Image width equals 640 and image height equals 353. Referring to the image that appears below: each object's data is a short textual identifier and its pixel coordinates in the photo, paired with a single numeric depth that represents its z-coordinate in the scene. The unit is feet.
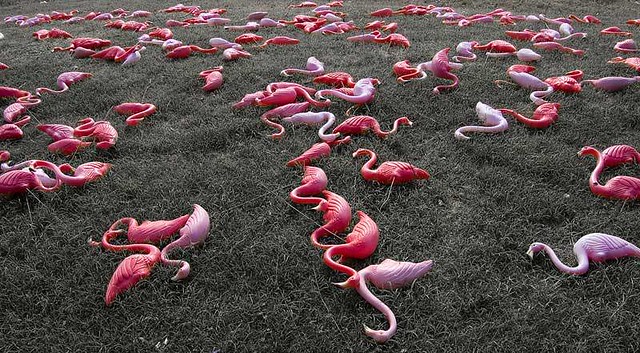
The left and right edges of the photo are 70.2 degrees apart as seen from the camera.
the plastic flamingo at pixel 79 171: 8.98
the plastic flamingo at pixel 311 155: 9.55
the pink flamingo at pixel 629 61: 13.79
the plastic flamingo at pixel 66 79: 13.59
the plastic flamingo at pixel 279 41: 17.16
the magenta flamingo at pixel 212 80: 13.25
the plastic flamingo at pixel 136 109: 12.03
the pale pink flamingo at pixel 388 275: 6.46
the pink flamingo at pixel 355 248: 6.72
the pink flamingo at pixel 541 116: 10.77
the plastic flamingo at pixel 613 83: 12.46
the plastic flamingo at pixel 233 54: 15.48
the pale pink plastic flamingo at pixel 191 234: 7.19
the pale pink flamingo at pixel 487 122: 10.45
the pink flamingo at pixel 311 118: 10.93
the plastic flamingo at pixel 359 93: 11.47
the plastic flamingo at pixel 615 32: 17.63
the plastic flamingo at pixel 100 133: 10.39
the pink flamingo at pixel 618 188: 8.30
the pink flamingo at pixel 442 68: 12.97
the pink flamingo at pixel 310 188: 8.32
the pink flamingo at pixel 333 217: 7.67
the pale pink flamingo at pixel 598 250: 7.01
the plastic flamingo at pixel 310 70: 13.87
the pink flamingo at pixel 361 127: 10.38
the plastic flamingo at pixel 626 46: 15.60
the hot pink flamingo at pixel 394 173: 8.82
